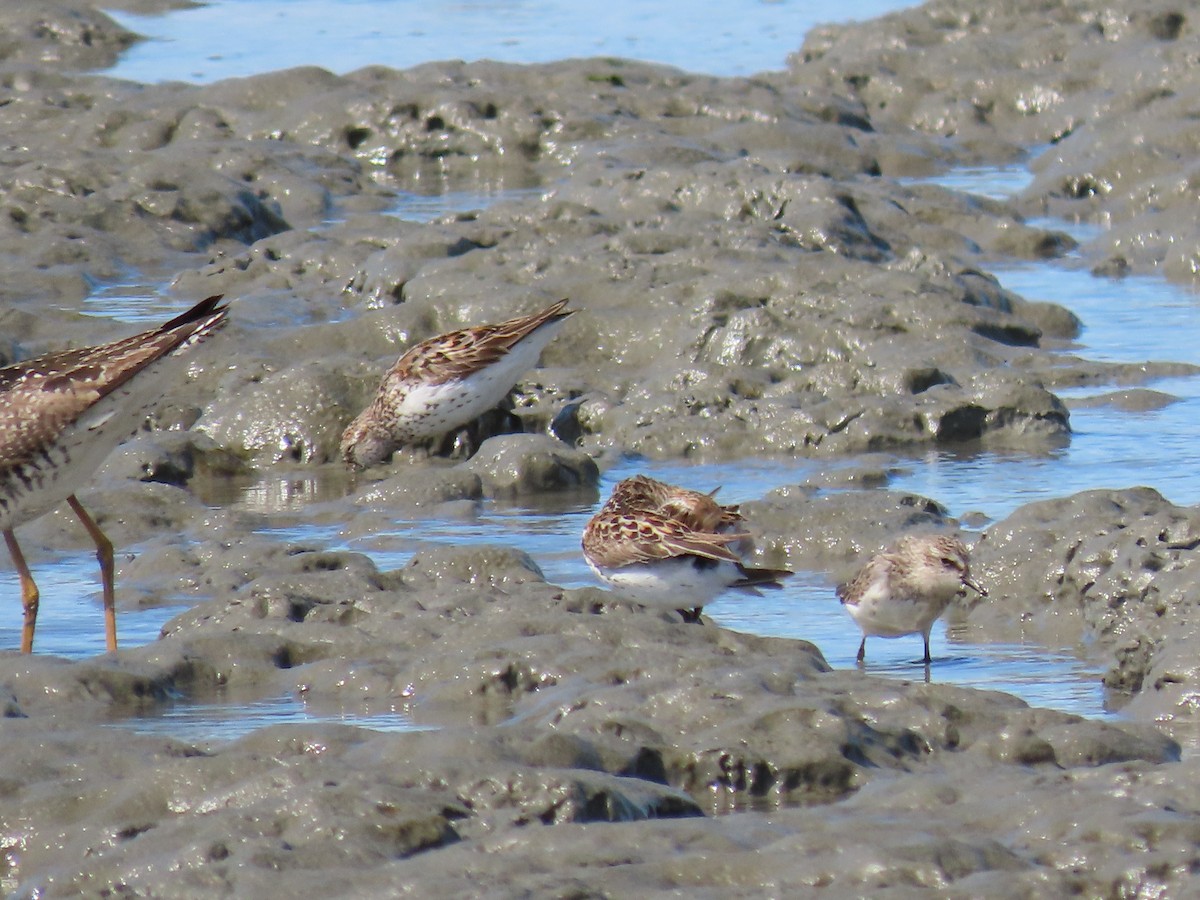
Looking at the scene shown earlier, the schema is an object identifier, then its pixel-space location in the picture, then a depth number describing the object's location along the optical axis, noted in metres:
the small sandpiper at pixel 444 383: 21.42
